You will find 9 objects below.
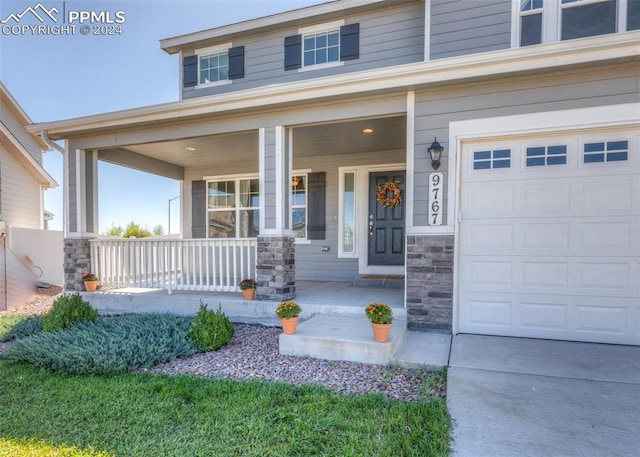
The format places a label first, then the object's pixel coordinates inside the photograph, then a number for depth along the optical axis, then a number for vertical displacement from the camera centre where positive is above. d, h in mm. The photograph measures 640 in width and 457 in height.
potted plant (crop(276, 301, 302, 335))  3426 -977
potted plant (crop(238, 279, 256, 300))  4707 -964
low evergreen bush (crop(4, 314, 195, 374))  2963 -1231
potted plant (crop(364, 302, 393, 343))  3117 -929
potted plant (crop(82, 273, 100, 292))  5551 -1036
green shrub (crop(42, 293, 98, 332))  3840 -1127
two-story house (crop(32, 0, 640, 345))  3404 +985
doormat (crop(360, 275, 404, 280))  5999 -1006
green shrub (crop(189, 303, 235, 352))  3531 -1197
